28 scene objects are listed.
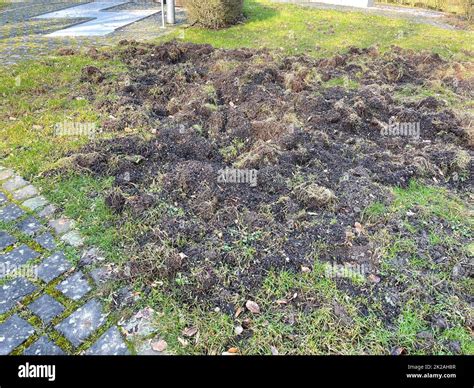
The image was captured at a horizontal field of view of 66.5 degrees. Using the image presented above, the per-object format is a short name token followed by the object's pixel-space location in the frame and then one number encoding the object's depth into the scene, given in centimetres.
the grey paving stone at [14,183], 374
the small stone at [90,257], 291
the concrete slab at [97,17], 937
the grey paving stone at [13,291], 258
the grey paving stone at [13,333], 229
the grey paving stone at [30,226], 321
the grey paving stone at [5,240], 307
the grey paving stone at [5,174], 390
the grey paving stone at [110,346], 227
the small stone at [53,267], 279
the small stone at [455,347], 231
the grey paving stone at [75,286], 265
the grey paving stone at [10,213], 335
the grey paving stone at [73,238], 307
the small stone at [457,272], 283
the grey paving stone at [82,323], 235
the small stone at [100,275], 276
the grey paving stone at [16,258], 286
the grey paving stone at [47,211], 339
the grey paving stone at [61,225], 322
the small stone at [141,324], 239
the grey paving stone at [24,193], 361
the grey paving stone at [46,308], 248
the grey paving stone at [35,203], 349
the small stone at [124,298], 259
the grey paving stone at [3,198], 355
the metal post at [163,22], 988
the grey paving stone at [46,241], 306
